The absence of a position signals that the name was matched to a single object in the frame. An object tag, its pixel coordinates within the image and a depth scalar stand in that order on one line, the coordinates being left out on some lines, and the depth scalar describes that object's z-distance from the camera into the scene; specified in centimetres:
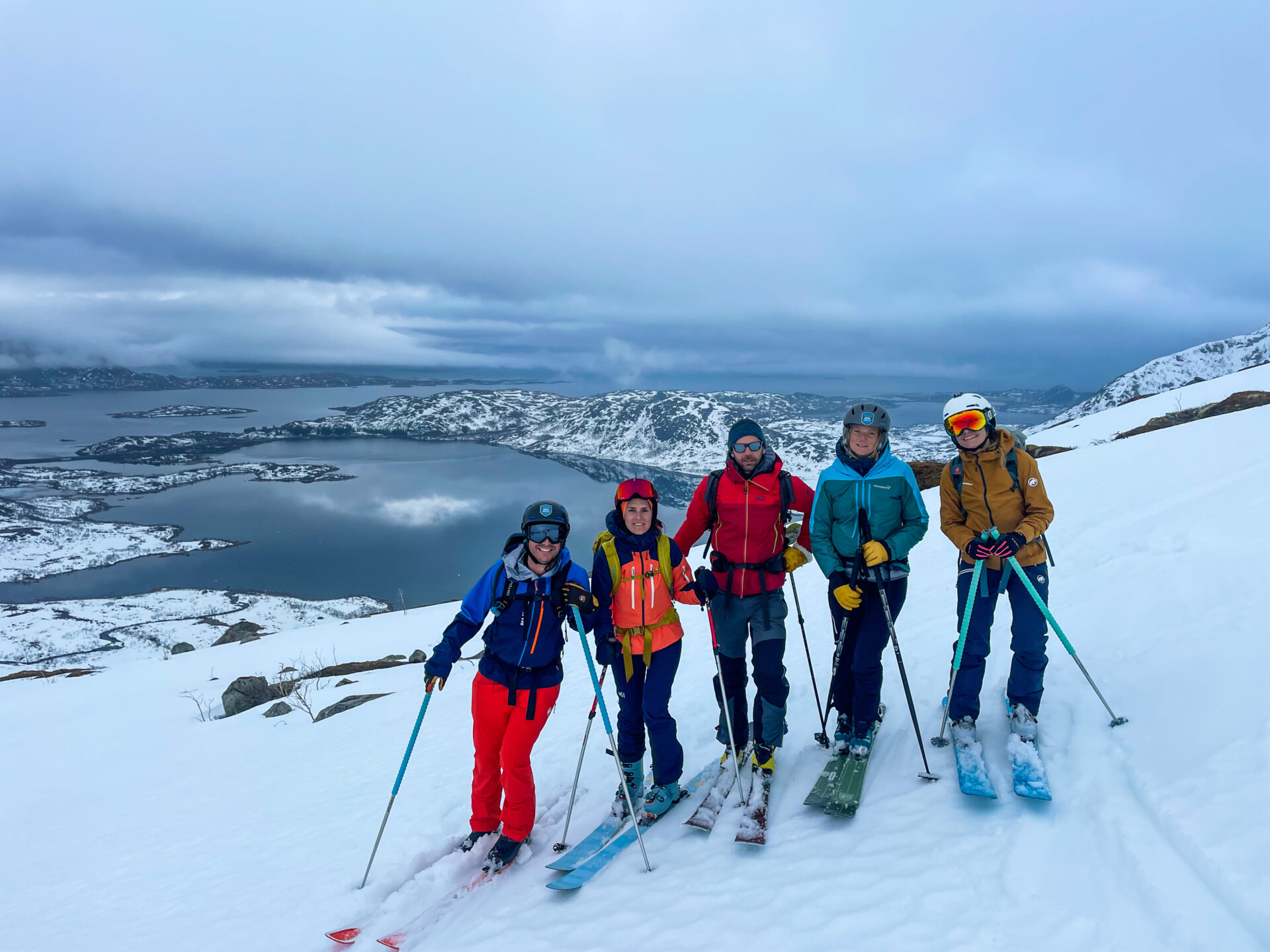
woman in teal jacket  486
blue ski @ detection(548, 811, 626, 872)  462
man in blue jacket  482
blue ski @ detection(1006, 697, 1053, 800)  428
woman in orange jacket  493
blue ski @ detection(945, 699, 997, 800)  441
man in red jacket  498
